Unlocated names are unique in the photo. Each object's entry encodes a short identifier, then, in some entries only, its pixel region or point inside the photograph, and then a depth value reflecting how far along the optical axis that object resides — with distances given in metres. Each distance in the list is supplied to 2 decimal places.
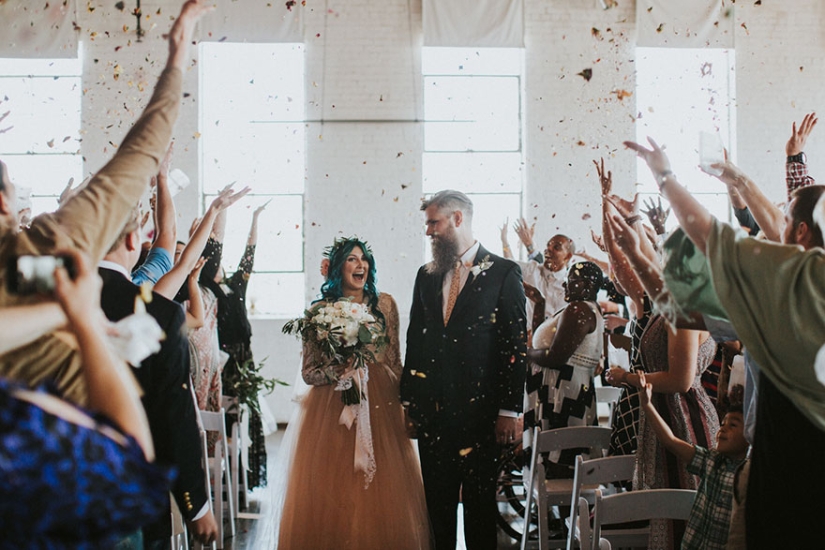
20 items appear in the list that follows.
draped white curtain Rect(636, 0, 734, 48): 8.86
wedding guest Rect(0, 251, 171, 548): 1.17
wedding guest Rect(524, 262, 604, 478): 4.11
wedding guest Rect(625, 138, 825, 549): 1.73
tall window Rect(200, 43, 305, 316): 8.73
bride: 3.92
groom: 3.78
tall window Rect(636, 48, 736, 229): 8.77
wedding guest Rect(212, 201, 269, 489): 5.52
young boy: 2.35
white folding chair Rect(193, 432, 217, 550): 3.03
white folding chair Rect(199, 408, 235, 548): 3.96
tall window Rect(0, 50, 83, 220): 8.32
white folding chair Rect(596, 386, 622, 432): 5.12
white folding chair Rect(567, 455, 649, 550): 3.00
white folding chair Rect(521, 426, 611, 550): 3.59
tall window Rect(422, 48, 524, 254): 9.04
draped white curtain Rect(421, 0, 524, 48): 8.78
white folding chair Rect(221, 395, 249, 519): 4.83
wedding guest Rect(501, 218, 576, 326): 6.49
